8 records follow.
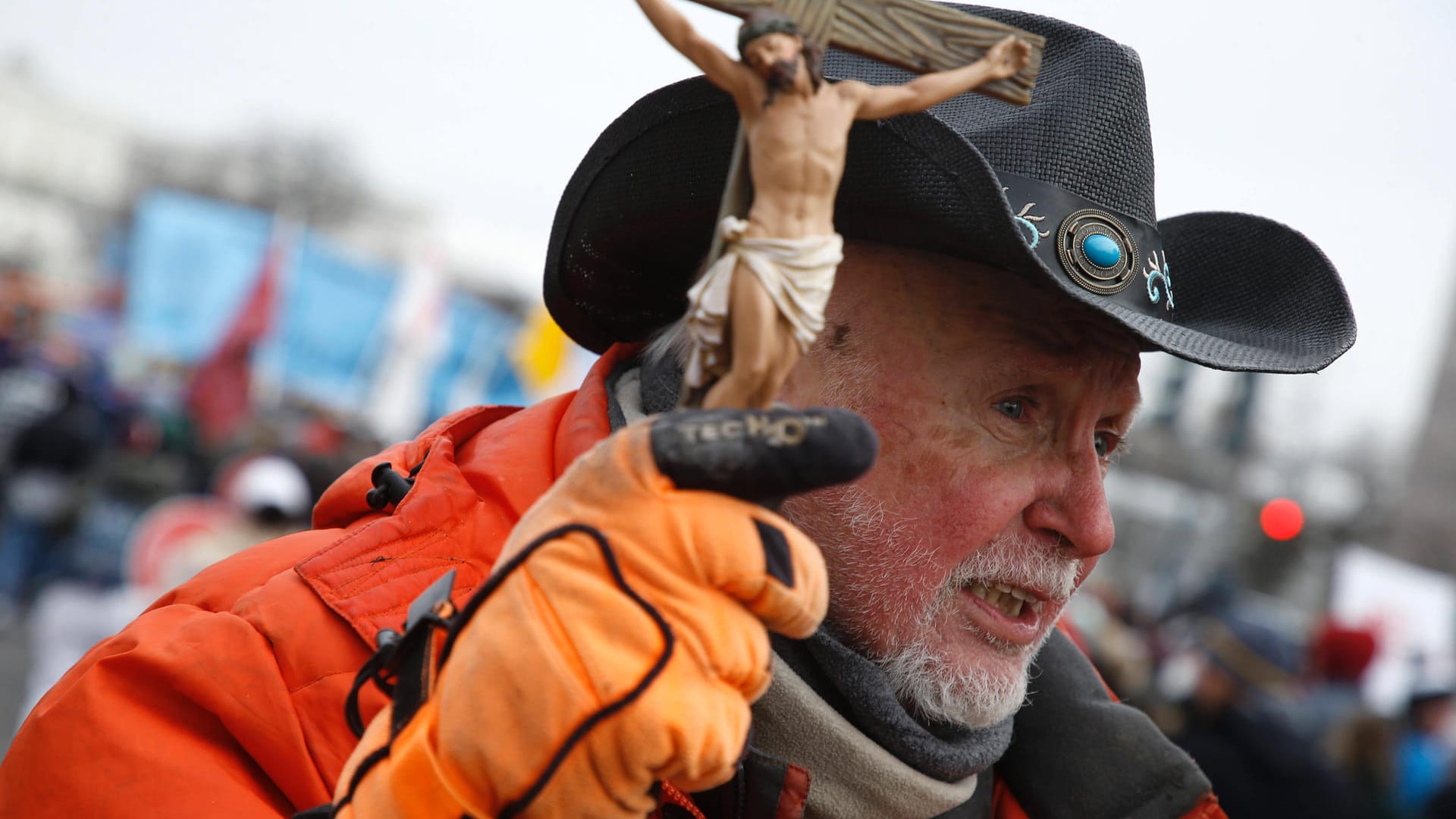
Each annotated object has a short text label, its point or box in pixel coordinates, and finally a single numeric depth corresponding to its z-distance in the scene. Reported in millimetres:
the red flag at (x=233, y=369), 9023
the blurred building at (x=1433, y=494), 20609
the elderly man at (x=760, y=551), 1126
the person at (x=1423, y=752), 5016
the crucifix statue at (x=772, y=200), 1160
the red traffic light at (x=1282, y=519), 17000
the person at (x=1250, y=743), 4172
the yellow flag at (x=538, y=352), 10234
